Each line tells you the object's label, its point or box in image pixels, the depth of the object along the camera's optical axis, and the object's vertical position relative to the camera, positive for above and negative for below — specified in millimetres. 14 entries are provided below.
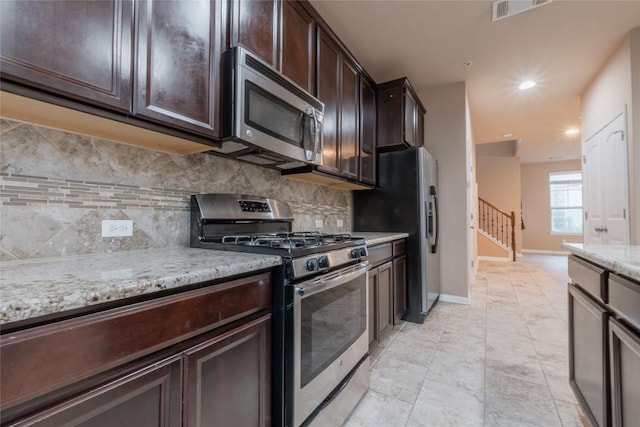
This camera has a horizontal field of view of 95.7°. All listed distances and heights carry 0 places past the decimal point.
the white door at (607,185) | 2803 +360
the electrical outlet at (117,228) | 1282 -43
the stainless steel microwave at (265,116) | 1406 +564
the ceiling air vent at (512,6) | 2223 +1653
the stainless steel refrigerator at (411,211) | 2938 +68
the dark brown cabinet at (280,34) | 1499 +1072
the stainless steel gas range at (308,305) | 1177 -420
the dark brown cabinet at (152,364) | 577 -374
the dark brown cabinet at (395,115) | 3055 +1107
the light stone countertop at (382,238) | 2176 -172
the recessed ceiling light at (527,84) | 3582 +1675
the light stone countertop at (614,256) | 938 -156
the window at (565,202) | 8469 +459
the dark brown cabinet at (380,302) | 2164 -672
